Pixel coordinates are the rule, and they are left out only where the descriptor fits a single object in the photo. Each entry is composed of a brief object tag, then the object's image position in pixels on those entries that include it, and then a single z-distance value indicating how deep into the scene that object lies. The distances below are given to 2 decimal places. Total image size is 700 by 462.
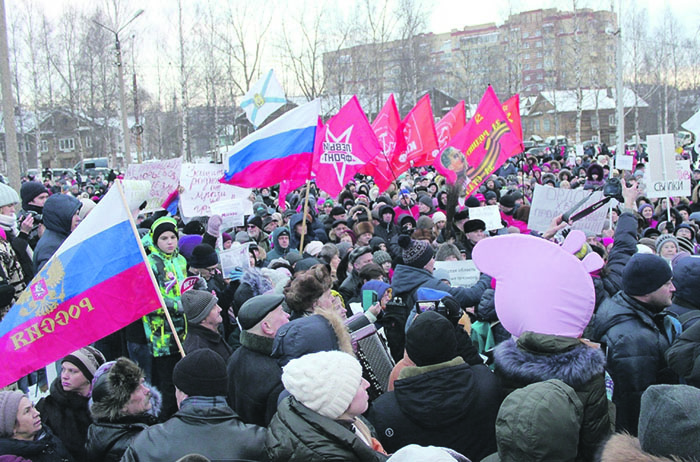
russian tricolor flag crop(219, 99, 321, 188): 8.05
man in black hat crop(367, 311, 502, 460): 3.02
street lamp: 22.80
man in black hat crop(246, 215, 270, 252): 9.04
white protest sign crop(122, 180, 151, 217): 5.76
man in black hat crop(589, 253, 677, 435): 3.48
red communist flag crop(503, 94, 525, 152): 12.47
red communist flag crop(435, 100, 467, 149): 14.61
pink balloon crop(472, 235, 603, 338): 3.12
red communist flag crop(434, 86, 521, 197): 9.83
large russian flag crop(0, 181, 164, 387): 3.63
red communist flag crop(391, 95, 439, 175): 12.86
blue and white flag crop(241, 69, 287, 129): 16.69
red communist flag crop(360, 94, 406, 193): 12.48
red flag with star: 9.29
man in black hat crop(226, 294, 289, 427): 3.55
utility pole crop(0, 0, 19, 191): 13.71
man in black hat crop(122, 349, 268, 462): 2.68
